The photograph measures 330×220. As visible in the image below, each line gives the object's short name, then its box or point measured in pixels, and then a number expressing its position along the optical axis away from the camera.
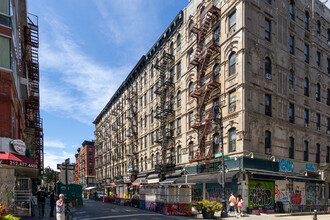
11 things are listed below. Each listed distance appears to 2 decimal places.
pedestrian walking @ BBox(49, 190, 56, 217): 20.91
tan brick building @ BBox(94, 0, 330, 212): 23.52
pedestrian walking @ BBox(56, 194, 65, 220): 13.78
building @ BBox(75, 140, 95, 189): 101.82
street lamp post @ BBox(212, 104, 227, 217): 19.28
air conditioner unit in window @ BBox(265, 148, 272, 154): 24.03
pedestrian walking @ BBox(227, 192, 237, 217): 20.28
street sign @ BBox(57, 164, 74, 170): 13.98
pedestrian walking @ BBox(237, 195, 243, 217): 19.71
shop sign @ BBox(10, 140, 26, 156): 17.56
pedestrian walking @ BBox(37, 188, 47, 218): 20.56
